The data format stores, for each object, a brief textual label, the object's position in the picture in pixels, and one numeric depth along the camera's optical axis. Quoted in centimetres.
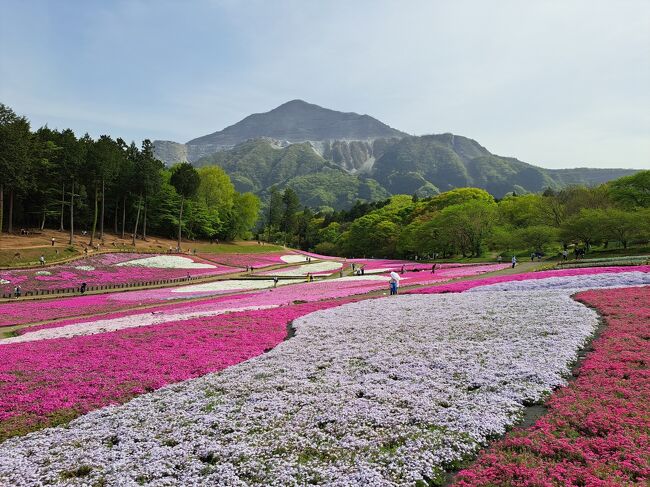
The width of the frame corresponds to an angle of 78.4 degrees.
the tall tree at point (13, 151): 5497
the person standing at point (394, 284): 3319
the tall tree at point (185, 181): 8369
